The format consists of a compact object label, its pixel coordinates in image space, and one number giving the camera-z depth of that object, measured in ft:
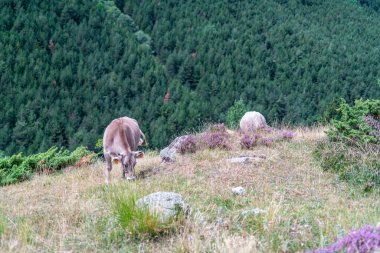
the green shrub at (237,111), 174.70
